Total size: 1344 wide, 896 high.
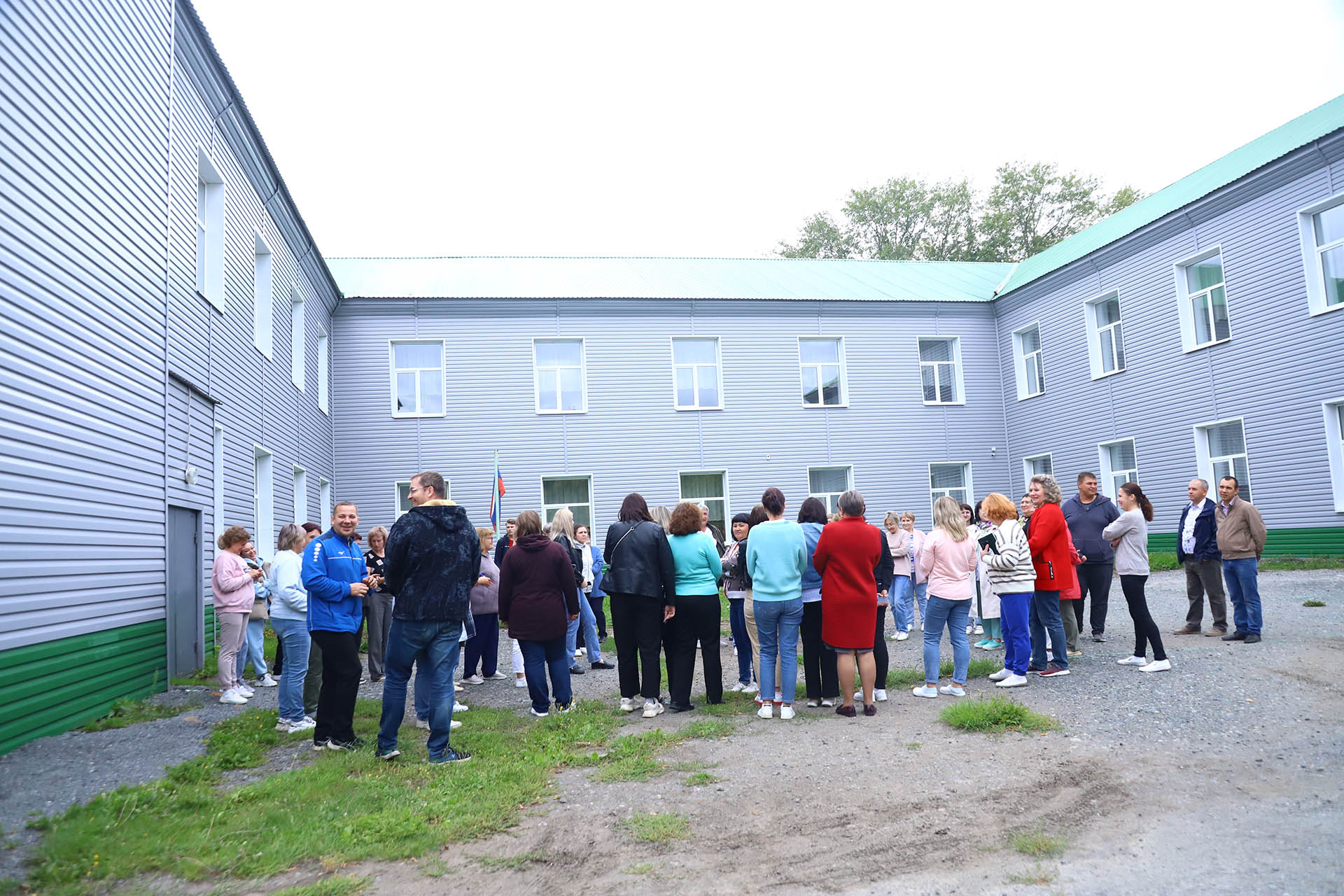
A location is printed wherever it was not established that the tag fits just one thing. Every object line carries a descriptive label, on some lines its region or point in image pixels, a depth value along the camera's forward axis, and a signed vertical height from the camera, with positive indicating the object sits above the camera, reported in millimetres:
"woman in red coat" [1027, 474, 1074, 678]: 8367 -698
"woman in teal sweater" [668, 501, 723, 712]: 7691 -690
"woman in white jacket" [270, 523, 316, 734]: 7016 -679
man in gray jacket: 9469 -308
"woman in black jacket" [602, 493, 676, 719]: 7566 -544
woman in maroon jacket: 7457 -622
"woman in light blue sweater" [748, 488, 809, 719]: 7352 -600
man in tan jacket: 9070 -657
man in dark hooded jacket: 6152 -500
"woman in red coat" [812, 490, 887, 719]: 7215 -687
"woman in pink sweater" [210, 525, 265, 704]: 8484 -539
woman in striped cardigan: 7973 -751
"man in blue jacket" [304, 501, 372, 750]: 6434 -568
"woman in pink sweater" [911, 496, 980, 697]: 7723 -708
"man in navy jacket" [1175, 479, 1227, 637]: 9562 -687
